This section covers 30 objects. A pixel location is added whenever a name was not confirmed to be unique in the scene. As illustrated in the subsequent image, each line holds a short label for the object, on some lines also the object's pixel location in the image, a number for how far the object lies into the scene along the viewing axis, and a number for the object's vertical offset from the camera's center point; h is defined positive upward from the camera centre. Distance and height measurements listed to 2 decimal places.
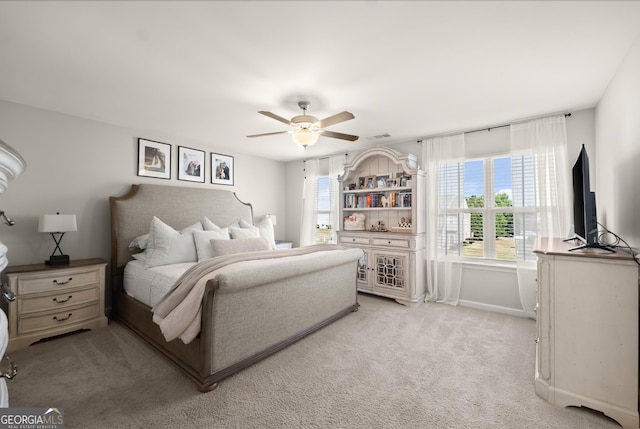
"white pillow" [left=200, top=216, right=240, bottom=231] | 4.14 -0.10
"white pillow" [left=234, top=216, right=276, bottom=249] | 4.65 -0.16
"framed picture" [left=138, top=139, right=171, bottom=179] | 4.04 +0.85
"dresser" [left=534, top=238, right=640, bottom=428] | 1.78 -0.75
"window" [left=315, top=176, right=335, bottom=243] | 5.59 +0.15
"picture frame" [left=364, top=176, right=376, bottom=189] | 4.83 +0.61
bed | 2.13 -0.69
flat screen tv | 2.04 +0.04
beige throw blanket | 2.11 -0.63
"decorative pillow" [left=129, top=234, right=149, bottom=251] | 3.61 -0.31
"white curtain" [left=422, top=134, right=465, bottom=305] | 4.08 -0.16
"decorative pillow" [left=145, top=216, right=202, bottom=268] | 3.38 -0.35
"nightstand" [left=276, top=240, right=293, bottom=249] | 5.26 -0.51
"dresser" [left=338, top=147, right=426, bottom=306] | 4.10 -0.06
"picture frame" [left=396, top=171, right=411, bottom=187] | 4.32 +0.58
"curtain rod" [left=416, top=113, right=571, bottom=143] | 3.42 +1.19
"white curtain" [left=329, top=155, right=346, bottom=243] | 5.35 +0.62
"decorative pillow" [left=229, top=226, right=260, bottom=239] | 4.16 -0.22
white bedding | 2.74 -0.64
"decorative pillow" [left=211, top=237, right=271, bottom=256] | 3.59 -0.36
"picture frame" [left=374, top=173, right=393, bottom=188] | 4.68 +0.62
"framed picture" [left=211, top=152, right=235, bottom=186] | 4.90 +0.85
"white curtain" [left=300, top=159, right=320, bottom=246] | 5.67 +0.26
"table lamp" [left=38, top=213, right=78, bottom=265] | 2.97 -0.08
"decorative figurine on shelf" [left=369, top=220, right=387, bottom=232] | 4.71 -0.16
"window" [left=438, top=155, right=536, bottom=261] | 3.58 +0.11
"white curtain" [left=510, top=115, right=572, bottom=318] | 3.30 +0.42
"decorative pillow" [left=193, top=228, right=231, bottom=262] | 3.65 -0.31
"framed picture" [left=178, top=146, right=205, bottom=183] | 4.46 +0.85
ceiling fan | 2.69 +0.92
